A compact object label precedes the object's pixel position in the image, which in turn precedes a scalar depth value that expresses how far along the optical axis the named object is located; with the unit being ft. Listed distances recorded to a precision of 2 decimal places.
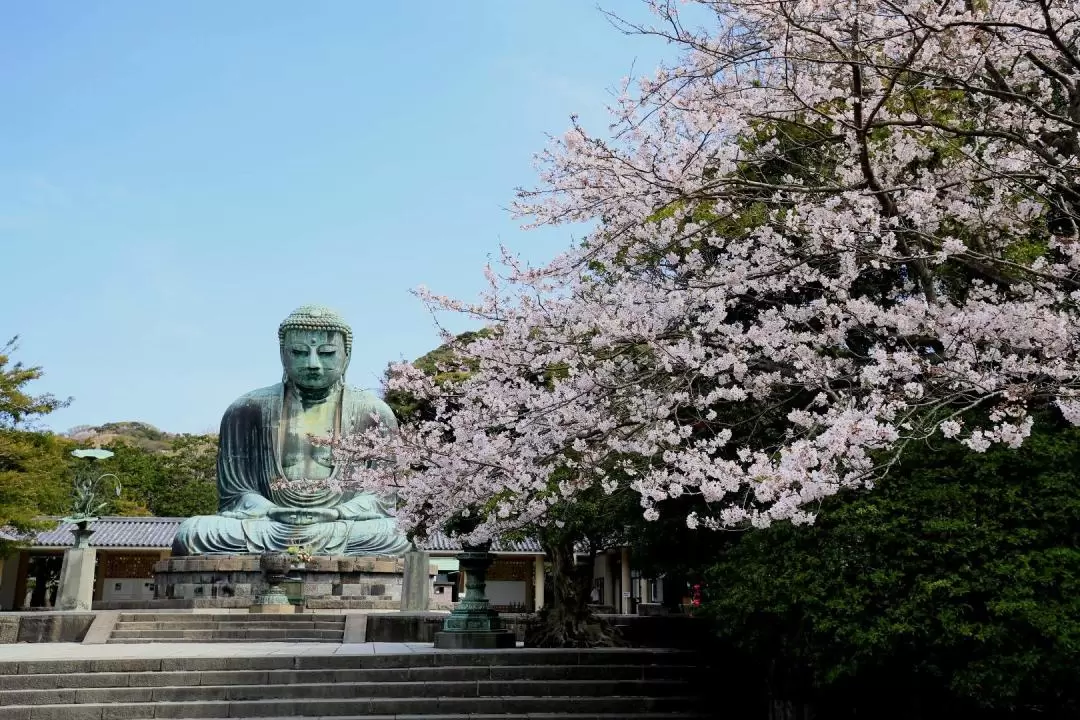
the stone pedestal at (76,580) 65.16
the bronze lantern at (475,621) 38.09
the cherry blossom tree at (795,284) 22.17
